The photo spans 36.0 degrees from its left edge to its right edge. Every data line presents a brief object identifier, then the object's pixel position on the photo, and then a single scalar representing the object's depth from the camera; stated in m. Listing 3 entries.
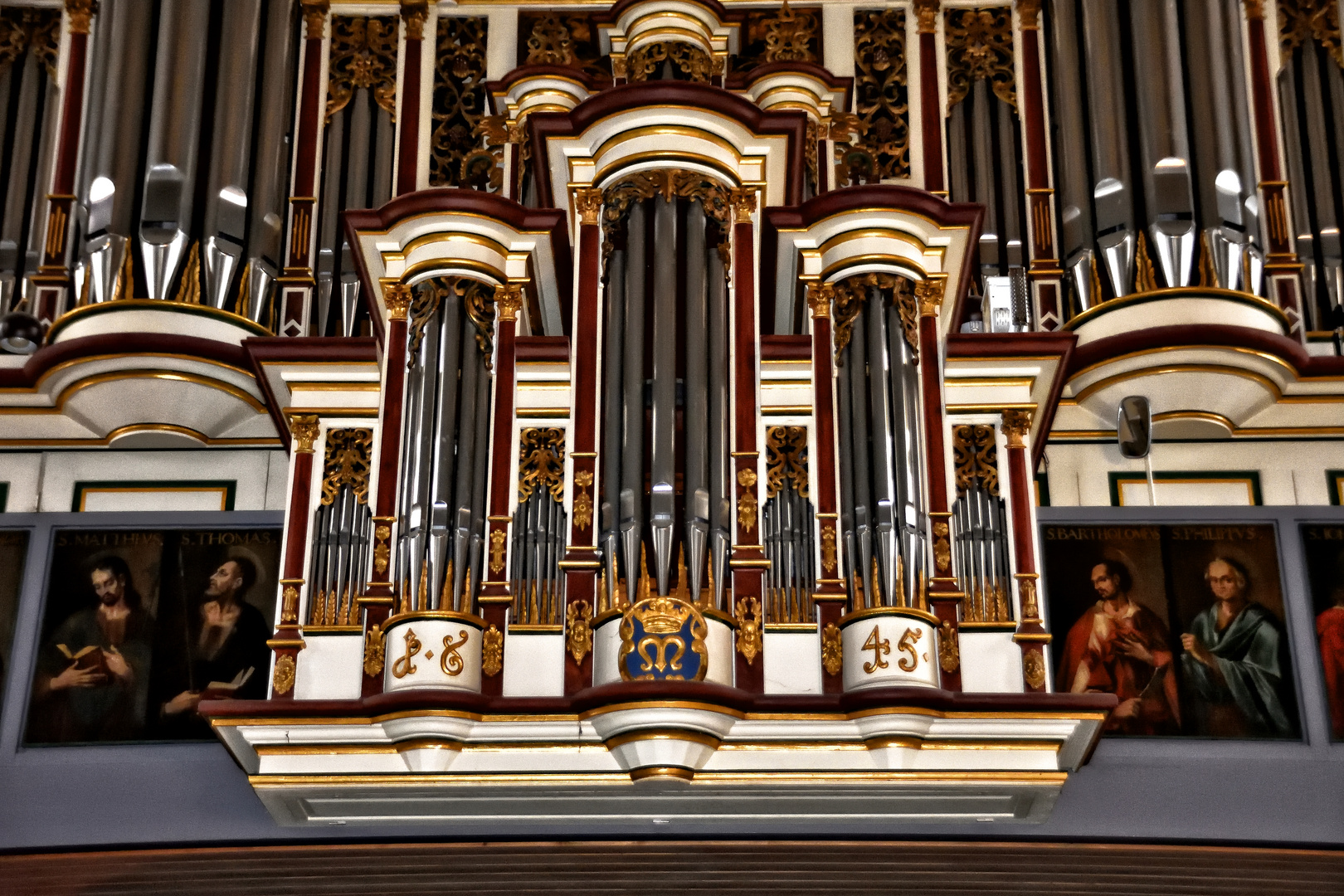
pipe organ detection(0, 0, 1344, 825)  9.87
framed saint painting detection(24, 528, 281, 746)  11.41
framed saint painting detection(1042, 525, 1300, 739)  11.23
